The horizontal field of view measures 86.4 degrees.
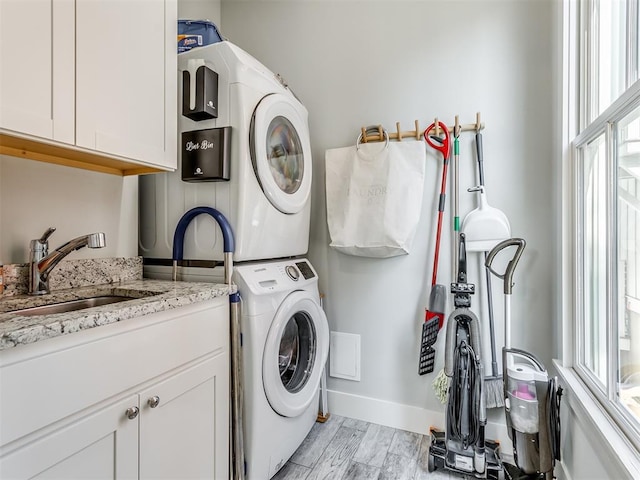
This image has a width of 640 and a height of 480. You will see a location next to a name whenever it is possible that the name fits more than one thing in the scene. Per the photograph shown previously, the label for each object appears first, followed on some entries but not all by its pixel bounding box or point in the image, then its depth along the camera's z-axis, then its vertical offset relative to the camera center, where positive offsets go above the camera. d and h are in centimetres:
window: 105 +13
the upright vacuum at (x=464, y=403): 162 -78
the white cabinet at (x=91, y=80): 96 +53
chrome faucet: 122 -6
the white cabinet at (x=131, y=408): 76 -47
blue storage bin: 170 +105
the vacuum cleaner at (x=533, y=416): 142 -74
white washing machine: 144 -57
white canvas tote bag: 192 +25
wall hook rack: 191 +65
